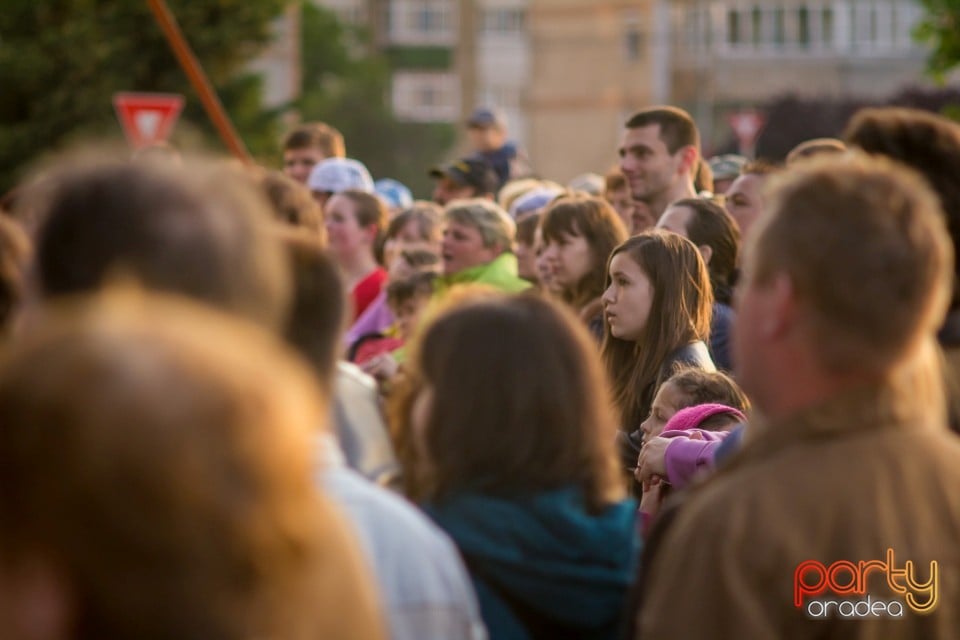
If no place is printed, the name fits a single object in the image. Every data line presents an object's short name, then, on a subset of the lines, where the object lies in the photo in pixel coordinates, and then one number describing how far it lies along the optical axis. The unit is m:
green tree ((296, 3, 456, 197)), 55.34
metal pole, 13.78
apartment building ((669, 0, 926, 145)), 72.12
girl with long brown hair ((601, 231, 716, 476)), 6.26
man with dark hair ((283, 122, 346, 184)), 11.35
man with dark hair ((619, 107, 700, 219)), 8.84
